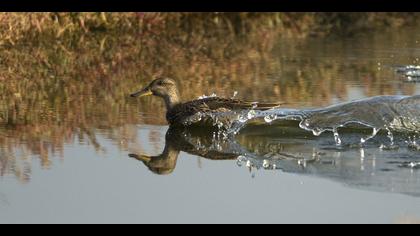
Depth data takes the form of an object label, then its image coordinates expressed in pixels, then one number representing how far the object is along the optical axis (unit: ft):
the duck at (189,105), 56.44
